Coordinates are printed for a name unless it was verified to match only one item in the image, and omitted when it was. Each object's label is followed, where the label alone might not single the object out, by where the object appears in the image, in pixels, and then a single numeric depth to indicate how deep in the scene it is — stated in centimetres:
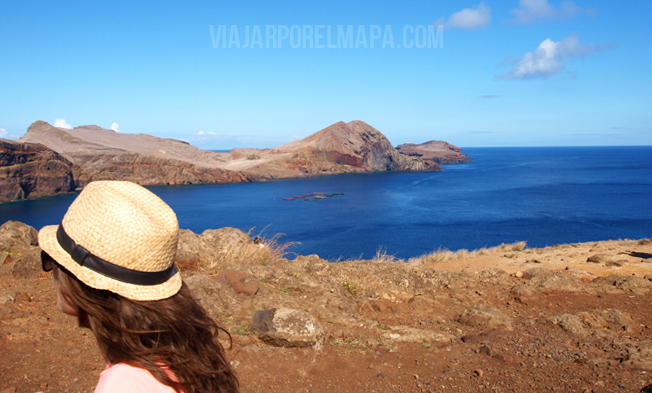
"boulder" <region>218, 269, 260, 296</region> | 581
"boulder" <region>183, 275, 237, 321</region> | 507
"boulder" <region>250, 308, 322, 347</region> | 449
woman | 114
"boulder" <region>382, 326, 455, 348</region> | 489
